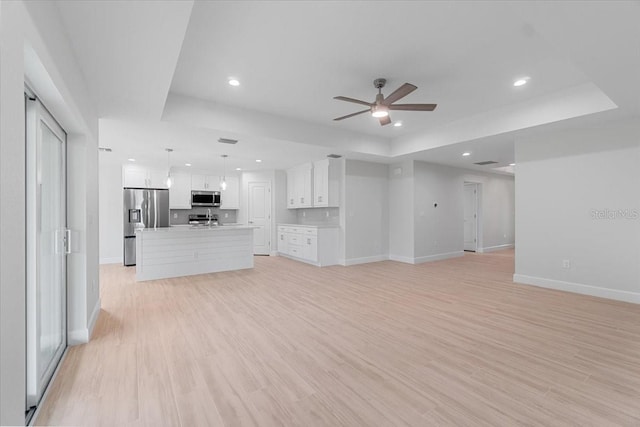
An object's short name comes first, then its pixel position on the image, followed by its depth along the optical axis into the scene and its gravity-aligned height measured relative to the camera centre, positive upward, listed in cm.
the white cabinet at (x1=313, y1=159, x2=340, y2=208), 655 +70
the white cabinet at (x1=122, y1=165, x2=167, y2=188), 689 +89
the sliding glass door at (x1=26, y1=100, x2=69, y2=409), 179 -28
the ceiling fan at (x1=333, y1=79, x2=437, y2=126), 313 +126
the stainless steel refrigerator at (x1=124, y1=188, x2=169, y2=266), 649 +0
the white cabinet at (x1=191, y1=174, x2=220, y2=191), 783 +84
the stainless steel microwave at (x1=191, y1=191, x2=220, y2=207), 773 +38
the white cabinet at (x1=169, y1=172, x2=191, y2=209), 752 +57
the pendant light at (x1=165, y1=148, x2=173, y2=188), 562 +125
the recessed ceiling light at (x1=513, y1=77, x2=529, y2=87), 344 +164
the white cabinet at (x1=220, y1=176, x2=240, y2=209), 826 +51
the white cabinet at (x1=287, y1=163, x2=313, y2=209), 714 +69
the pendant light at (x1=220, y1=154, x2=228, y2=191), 636 +125
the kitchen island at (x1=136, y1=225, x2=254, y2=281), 497 -76
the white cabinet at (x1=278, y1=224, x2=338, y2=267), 636 -79
